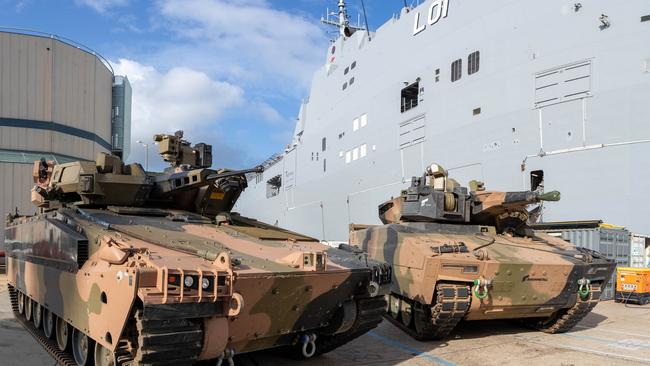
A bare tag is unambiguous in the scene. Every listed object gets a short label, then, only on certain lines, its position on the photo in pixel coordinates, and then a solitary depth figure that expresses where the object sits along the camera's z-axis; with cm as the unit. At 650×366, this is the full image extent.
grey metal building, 1986
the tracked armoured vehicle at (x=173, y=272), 452
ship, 1492
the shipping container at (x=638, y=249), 1492
